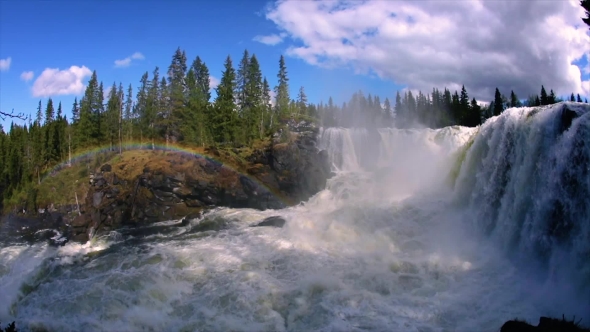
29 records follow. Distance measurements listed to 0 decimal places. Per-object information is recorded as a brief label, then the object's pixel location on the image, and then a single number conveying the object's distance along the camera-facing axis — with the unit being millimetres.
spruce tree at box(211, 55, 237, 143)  46531
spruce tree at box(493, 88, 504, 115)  57844
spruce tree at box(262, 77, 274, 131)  53625
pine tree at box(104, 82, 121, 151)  53812
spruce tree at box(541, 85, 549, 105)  58422
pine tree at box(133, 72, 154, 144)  52144
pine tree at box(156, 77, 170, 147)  46531
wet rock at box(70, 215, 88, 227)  31344
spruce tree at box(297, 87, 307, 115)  81075
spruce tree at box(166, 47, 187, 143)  47375
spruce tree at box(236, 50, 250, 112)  53281
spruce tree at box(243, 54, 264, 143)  46391
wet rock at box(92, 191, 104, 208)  33344
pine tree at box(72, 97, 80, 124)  64419
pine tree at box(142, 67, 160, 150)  48875
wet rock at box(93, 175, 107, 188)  35472
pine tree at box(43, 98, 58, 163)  56500
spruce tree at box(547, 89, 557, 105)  62362
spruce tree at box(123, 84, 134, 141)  57438
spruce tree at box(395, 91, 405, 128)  95112
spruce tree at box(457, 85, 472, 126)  60562
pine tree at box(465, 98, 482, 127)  59000
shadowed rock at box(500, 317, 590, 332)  8477
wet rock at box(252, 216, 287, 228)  25541
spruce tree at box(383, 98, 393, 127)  98744
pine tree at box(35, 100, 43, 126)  70862
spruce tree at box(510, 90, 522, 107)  66625
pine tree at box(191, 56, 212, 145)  45306
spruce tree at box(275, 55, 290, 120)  62188
